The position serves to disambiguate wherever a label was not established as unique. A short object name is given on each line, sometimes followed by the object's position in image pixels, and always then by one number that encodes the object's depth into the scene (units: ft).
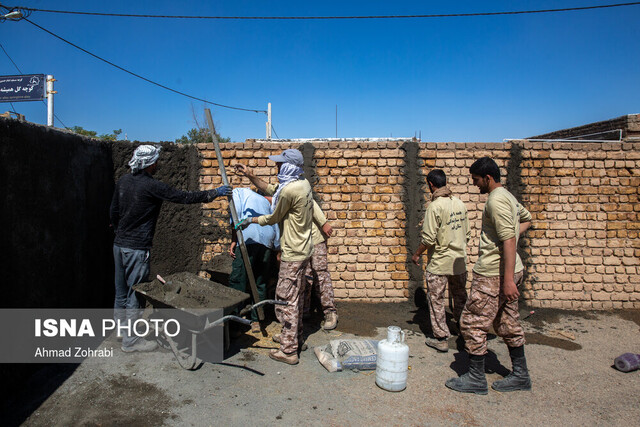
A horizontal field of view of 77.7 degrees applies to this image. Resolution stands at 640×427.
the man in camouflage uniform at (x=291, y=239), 12.64
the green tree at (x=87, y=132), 62.23
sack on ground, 12.55
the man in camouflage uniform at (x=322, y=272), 16.16
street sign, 38.70
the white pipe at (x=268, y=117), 60.91
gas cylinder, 11.21
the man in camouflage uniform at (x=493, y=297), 10.59
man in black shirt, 12.92
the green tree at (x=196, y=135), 75.97
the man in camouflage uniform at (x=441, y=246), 13.81
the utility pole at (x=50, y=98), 33.76
